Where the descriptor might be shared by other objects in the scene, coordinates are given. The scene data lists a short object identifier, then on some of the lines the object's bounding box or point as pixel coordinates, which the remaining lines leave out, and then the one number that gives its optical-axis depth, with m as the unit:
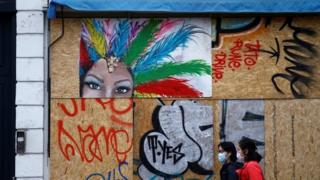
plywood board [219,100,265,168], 10.20
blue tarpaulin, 9.80
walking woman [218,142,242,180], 8.20
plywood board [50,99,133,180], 10.03
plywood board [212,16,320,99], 10.27
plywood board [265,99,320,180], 10.19
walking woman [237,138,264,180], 8.09
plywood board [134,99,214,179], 10.14
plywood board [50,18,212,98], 10.14
